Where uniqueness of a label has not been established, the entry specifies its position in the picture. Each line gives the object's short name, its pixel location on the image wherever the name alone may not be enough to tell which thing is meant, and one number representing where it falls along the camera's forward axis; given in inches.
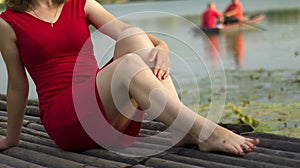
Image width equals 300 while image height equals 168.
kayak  468.4
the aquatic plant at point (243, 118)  149.9
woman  68.1
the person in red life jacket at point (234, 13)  488.7
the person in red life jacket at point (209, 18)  473.7
